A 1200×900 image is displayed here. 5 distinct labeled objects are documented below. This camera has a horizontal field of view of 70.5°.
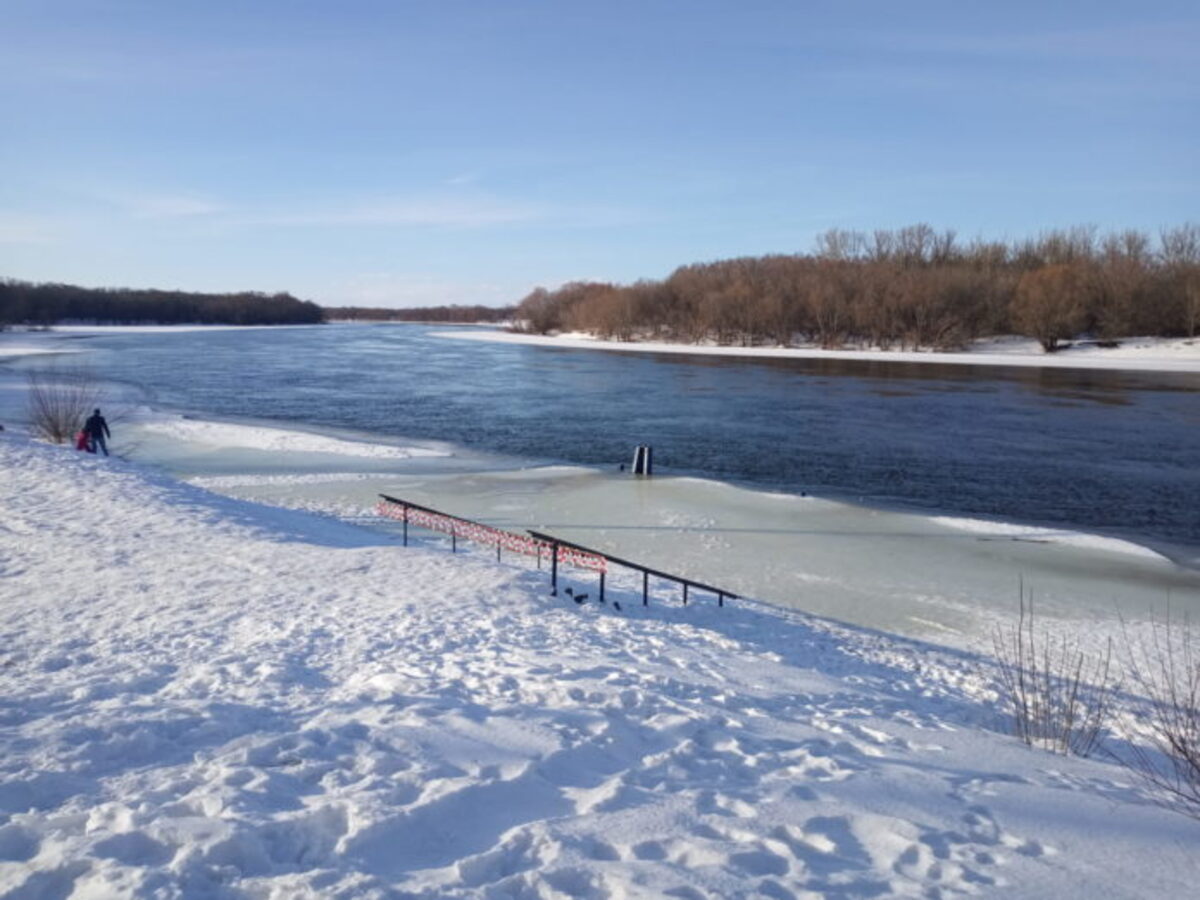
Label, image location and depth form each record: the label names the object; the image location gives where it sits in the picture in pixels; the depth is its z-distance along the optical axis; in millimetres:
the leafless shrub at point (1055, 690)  6580
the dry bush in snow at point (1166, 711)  5314
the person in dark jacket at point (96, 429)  20150
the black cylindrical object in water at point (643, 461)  20734
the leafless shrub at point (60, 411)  22375
